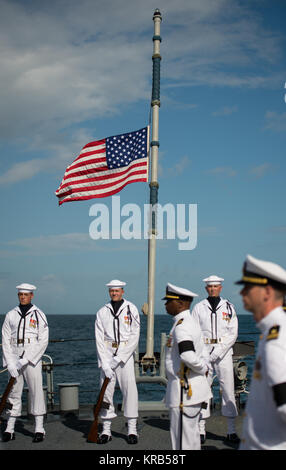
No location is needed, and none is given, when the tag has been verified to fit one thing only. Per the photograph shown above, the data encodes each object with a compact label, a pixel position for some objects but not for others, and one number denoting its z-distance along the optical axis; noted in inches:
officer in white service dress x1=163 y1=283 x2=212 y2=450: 194.2
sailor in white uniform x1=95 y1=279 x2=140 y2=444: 280.4
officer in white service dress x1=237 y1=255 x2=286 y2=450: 105.4
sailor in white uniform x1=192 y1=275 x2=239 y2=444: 287.0
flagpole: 357.7
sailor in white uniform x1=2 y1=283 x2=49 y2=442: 282.4
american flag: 397.1
